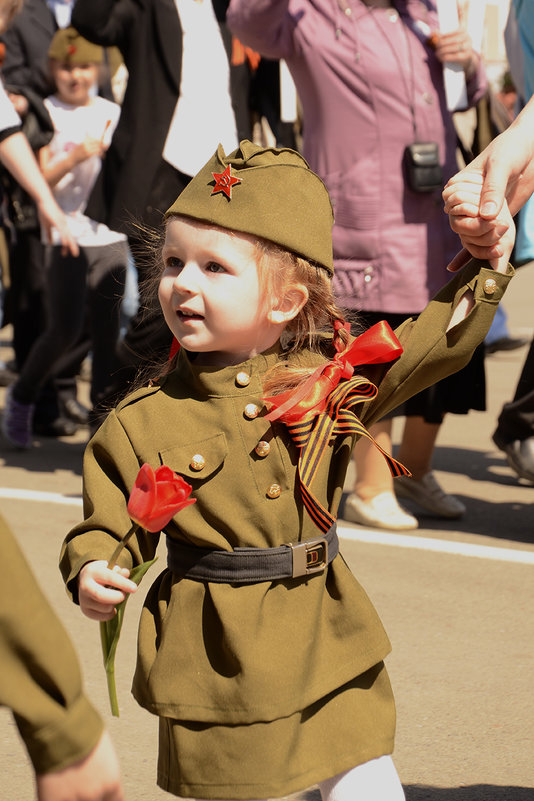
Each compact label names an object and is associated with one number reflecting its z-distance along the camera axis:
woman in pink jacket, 9.13
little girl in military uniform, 4.58
